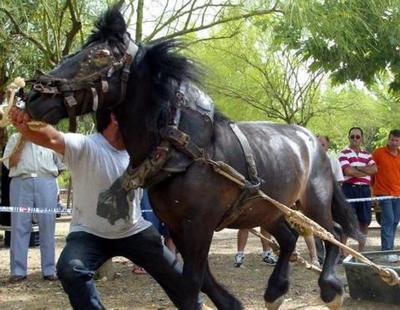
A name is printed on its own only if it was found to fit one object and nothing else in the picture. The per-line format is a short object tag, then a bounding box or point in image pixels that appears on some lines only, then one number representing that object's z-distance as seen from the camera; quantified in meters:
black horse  3.38
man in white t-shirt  3.92
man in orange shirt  9.03
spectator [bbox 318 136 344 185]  8.37
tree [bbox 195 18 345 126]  20.94
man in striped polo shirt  8.78
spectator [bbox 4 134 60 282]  7.02
